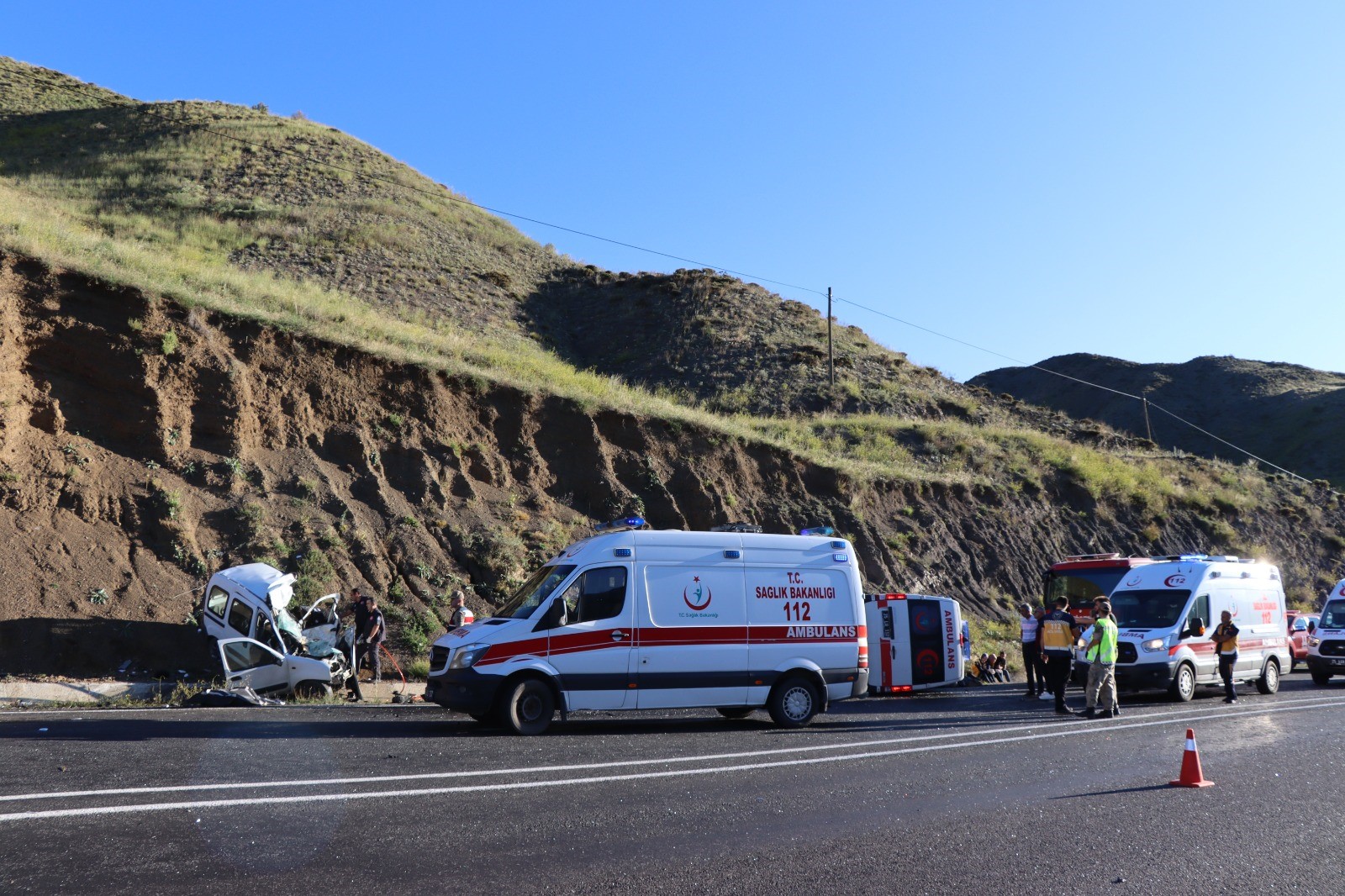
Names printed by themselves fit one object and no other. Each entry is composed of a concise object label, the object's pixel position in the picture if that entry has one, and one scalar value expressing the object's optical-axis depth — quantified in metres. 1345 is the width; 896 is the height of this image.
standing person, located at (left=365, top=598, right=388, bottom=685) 16.92
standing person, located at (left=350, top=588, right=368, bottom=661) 16.83
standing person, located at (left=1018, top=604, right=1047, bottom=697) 19.02
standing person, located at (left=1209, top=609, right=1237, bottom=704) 17.61
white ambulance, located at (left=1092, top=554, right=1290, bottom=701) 17.69
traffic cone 9.27
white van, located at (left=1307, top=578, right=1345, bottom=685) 21.39
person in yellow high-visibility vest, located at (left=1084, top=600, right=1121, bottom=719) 14.80
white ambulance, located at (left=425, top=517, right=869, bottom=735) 12.28
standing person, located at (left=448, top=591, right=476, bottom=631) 17.20
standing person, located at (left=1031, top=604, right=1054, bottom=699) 18.45
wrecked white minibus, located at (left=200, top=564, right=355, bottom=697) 15.57
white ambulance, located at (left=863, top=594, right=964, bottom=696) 19.84
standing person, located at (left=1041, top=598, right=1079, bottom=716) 16.41
